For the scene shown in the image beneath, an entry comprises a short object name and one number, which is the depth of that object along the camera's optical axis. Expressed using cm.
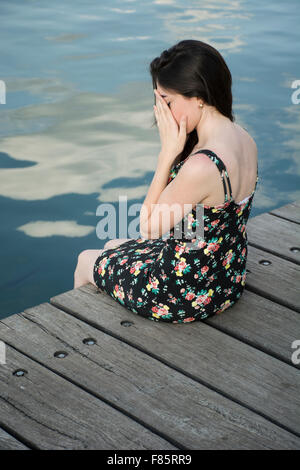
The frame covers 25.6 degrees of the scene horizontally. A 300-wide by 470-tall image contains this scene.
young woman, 234
